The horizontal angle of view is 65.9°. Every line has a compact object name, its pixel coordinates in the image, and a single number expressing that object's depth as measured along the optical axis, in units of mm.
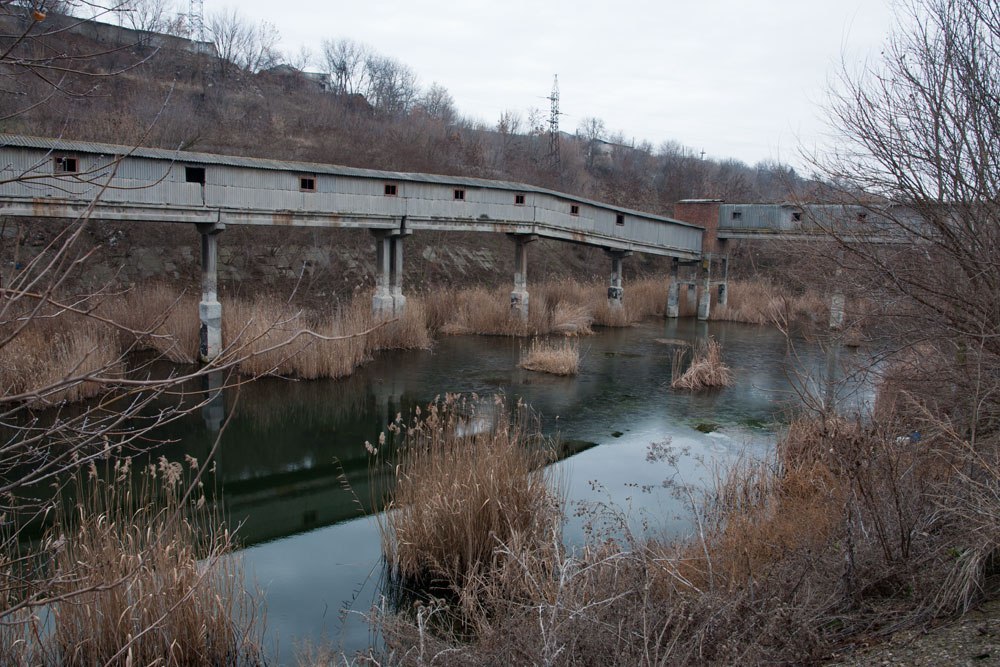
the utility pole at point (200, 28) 36309
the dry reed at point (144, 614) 4816
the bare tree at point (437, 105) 49219
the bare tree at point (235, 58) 37875
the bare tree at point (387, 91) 43875
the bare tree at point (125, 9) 2978
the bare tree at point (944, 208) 6766
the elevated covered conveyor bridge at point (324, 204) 13203
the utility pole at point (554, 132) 43781
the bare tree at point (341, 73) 43844
